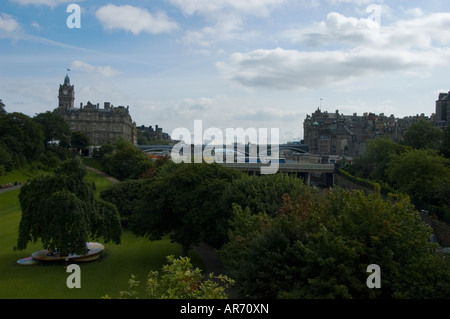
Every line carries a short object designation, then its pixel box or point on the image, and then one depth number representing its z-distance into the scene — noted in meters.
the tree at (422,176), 47.38
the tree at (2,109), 89.96
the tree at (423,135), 78.34
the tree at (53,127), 99.81
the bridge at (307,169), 90.62
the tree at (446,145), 60.19
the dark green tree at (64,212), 24.45
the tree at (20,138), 69.75
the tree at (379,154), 67.56
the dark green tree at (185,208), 28.86
